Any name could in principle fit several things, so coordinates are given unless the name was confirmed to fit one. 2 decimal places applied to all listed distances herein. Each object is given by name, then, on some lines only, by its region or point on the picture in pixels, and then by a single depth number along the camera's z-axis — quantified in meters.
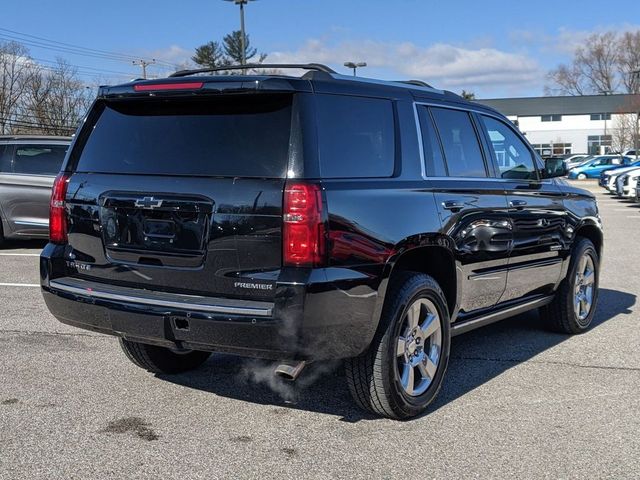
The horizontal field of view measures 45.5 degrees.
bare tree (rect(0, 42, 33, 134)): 52.16
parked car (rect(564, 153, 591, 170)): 50.38
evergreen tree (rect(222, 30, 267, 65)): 67.86
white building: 82.56
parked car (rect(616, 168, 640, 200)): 23.25
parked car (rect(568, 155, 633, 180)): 45.86
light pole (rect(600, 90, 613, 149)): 81.88
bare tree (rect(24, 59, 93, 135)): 52.19
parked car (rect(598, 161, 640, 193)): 26.83
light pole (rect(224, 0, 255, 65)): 26.78
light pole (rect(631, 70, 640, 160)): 50.92
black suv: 3.75
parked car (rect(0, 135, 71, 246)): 12.09
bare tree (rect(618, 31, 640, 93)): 93.97
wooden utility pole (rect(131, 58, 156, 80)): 59.48
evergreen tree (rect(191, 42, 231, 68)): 67.72
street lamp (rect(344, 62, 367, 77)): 43.36
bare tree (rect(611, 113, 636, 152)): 66.06
